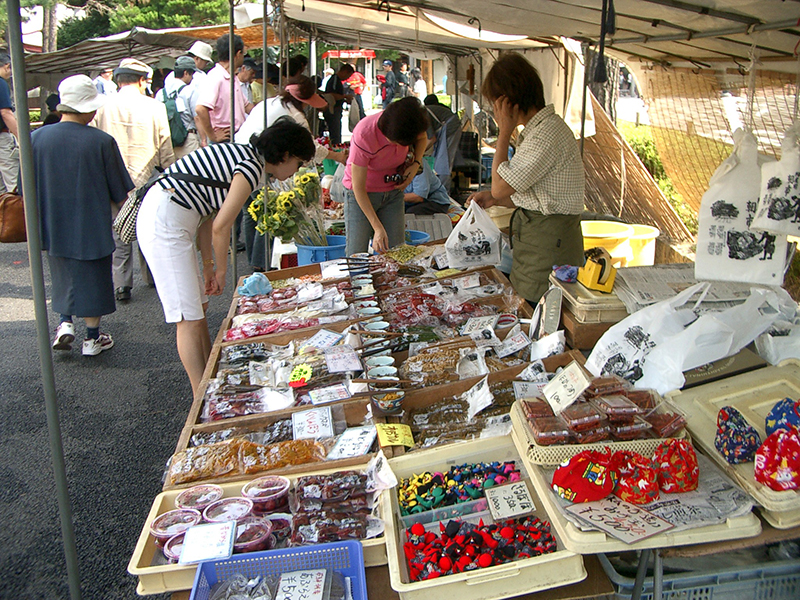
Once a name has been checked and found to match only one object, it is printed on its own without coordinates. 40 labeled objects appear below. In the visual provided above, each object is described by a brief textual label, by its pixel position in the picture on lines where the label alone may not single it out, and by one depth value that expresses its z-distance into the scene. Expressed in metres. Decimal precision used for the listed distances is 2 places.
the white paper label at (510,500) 1.88
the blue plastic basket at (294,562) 1.76
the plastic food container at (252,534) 1.83
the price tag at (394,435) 2.20
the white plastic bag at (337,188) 5.72
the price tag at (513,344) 2.81
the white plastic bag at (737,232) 2.21
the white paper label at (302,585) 1.69
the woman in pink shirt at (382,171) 3.61
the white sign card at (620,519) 1.49
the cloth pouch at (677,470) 1.63
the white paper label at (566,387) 1.88
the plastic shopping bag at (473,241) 3.68
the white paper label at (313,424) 2.38
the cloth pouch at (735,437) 1.66
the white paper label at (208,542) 1.75
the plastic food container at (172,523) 1.88
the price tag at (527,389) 2.34
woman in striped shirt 3.11
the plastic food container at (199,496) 2.02
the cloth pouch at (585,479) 1.61
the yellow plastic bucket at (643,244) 5.38
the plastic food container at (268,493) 2.03
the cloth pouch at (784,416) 1.58
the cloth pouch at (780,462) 1.50
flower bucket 4.71
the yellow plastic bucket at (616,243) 4.91
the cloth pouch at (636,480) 1.60
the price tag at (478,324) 3.09
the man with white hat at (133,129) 5.52
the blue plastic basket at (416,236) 5.30
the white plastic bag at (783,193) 1.94
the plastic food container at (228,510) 1.95
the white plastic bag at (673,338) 2.11
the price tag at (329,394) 2.54
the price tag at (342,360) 2.70
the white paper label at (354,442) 2.23
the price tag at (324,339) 3.06
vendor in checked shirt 3.04
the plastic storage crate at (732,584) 1.71
